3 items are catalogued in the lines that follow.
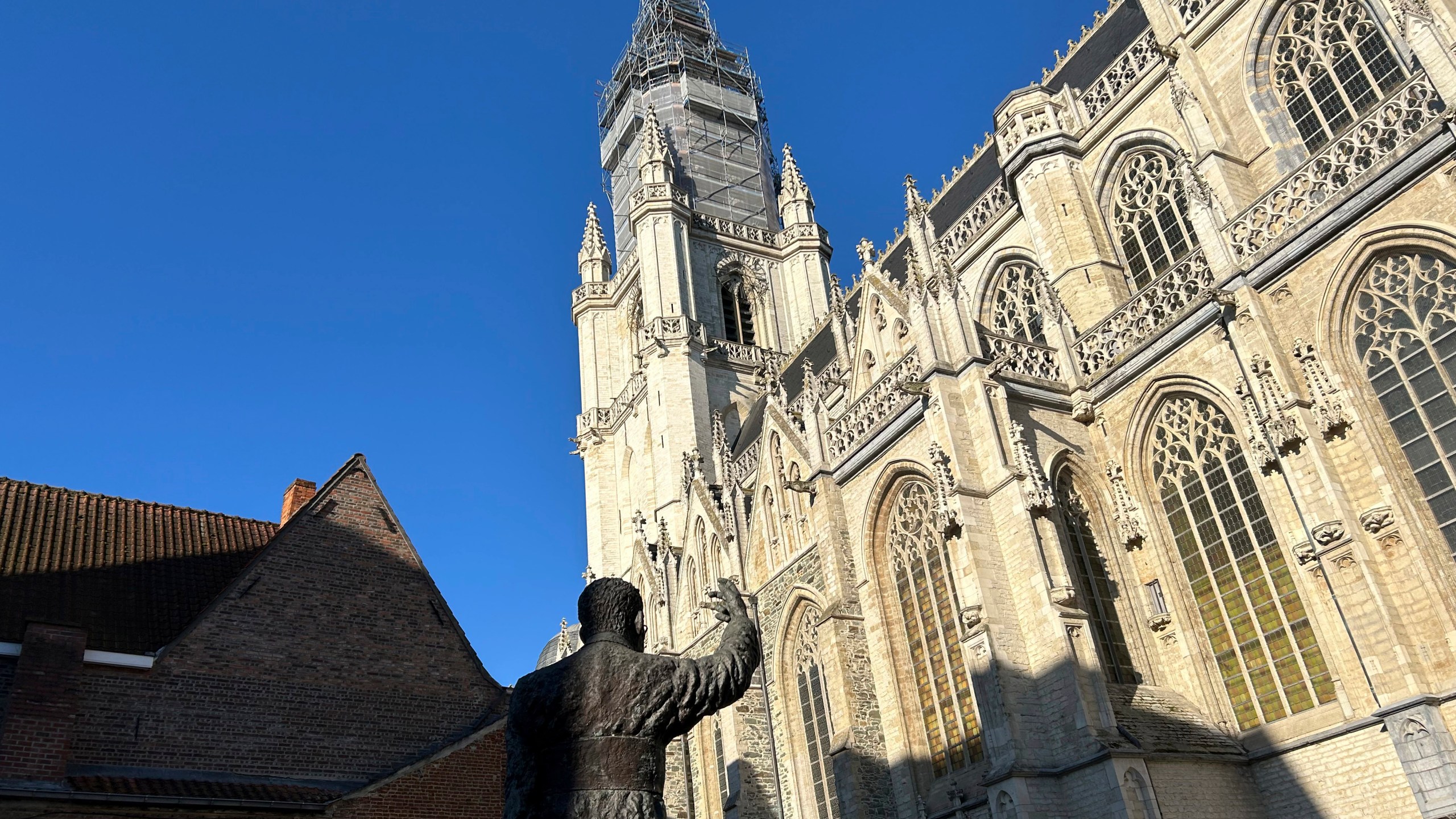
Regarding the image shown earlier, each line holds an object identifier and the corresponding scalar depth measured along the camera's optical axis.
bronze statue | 3.69
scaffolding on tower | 42.38
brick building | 12.75
